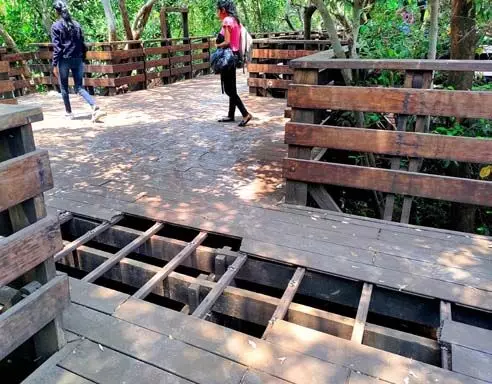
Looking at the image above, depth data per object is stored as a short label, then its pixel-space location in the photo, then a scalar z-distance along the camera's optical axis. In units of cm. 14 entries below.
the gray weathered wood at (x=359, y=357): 188
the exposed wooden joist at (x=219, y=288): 232
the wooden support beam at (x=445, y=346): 198
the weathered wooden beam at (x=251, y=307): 216
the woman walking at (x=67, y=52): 660
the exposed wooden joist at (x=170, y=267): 249
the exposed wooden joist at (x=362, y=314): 213
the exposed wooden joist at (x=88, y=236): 296
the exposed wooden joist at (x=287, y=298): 225
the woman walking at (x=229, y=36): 586
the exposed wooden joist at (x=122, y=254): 267
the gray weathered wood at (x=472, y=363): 190
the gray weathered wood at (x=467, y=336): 207
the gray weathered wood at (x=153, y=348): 191
